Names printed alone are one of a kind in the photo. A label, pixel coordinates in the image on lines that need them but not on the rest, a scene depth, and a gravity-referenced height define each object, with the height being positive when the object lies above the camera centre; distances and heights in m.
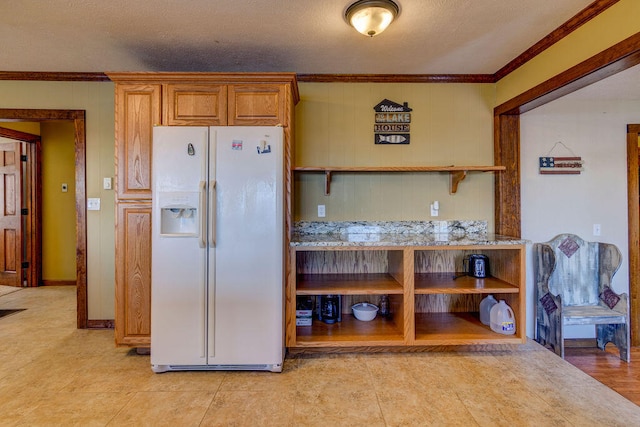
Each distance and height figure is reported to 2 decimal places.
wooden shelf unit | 2.44 -0.57
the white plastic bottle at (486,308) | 2.74 -0.79
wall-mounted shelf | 2.64 +0.34
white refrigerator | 2.19 -0.25
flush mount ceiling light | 1.94 +1.16
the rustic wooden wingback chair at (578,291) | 2.88 -0.73
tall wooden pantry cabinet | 2.37 +0.64
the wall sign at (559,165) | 3.11 +0.43
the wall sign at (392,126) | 3.04 +0.77
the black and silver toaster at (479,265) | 2.82 -0.46
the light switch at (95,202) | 3.07 +0.10
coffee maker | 2.78 -0.81
